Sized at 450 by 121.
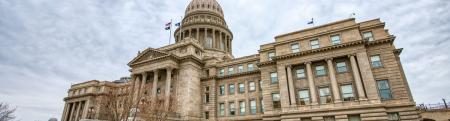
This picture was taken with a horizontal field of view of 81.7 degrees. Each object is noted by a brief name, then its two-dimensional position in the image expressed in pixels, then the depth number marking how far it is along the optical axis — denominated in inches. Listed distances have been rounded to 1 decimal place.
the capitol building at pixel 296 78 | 1151.6
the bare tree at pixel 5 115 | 1279.5
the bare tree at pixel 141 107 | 990.4
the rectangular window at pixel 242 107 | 1628.4
